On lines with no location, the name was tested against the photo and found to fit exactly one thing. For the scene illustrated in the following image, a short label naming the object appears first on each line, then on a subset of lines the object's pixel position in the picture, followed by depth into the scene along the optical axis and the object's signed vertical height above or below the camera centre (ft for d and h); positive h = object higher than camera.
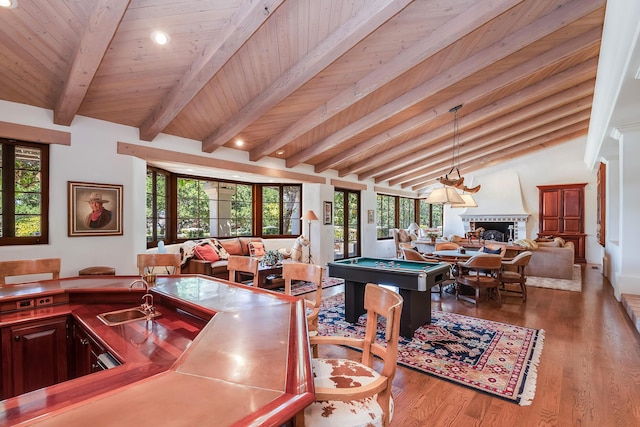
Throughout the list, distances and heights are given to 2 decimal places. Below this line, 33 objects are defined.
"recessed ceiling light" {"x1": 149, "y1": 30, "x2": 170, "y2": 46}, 8.97 +5.30
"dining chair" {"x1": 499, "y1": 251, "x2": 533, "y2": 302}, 15.47 -3.38
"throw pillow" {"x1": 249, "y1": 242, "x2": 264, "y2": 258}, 21.86 -2.67
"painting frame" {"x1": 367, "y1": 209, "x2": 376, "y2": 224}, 31.17 -0.33
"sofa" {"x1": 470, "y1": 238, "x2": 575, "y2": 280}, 20.97 -3.25
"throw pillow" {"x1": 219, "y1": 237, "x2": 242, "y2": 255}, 21.75 -2.43
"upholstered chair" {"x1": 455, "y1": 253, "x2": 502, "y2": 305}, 14.57 -3.33
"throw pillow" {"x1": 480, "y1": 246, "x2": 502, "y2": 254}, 18.68 -2.35
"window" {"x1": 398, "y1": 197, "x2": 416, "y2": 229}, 39.44 +0.12
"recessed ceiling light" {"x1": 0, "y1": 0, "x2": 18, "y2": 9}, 7.25 +5.06
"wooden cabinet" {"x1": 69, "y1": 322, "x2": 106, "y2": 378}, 5.57 -2.81
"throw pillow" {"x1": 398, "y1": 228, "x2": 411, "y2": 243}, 32.14 -2.57
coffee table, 17.49 -3.73
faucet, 6.43 -2.04
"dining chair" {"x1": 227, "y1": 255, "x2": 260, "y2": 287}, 9.72 -1.71
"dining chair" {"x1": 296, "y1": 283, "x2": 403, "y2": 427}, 3.94 -2.66
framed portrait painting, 12.90 +0.17
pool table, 10.88 -2.58
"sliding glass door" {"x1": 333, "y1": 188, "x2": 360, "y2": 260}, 29.32 -1.03
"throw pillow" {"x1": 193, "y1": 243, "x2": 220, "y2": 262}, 19.08 -2.57
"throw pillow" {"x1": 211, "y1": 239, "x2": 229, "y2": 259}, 20.15 -2.47
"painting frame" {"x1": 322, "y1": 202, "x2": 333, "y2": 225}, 26.06 -0.01
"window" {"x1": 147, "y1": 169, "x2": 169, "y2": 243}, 17.98 +0.52
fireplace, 32.13 -1.39
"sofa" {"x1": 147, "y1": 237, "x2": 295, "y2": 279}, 18.35 -3.03
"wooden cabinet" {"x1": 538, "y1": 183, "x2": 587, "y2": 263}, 29.91 -0.11
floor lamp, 23.94 -0.25
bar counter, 2.69 -1.84
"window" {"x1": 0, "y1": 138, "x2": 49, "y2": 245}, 11.77 +0.81
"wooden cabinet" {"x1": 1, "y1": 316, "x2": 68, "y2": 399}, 6.14 -2.98
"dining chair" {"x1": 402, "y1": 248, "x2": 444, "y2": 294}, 16.56 -2.38
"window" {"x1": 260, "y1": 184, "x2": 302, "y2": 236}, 25.96 +0.34
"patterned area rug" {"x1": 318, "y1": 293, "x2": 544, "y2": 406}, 8.17 -4.59
